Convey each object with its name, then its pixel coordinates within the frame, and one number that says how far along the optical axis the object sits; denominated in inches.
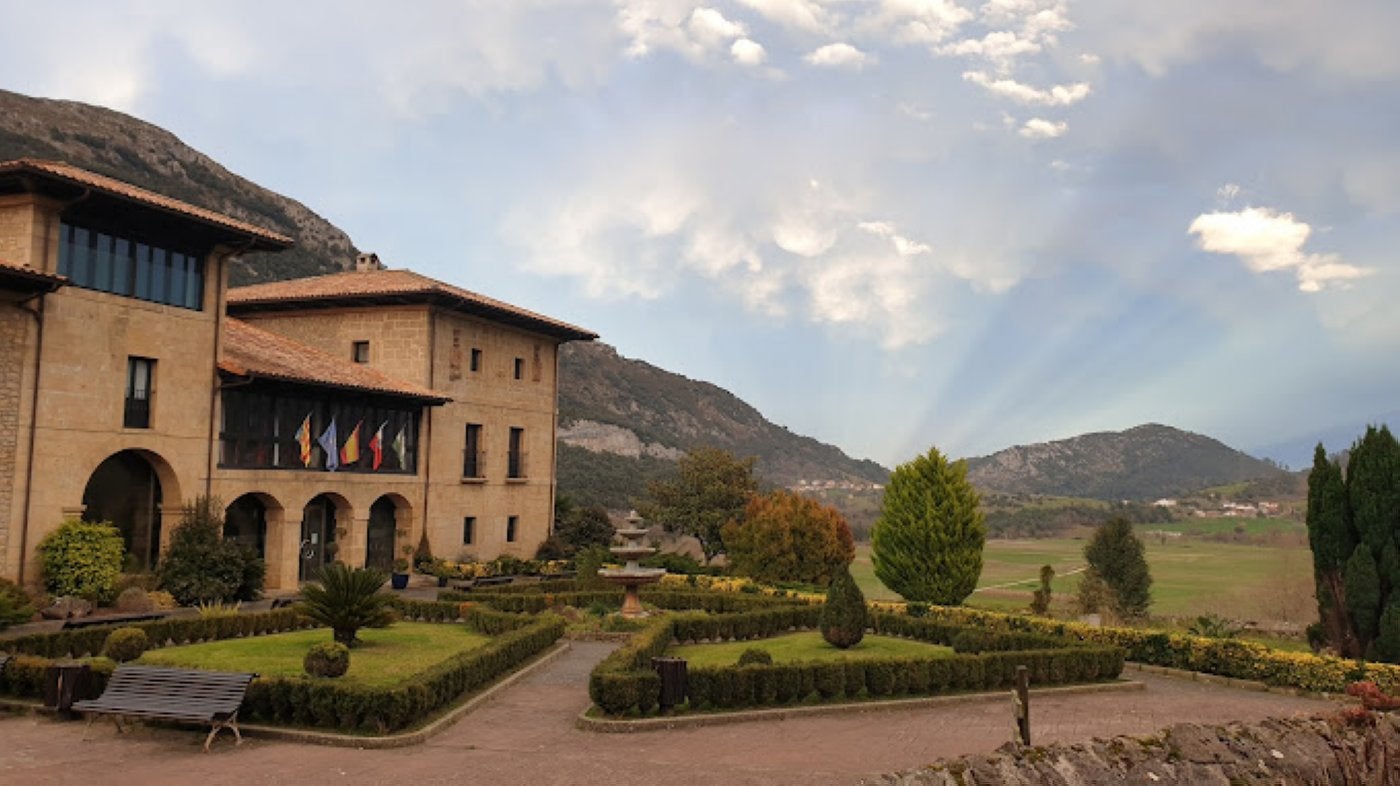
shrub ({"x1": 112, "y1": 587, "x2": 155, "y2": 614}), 958.4
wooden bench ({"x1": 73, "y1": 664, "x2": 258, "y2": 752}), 505.7
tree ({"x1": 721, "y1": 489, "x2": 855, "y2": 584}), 1438.2
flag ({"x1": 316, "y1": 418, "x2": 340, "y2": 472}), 1301.7
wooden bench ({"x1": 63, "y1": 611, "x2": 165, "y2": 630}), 852.5
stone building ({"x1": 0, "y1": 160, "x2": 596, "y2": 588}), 944.3
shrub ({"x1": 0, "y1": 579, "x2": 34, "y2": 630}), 797.9
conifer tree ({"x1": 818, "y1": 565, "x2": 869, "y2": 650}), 833.5
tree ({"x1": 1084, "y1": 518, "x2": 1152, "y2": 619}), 1621.6
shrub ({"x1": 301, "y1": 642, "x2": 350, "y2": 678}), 597.0
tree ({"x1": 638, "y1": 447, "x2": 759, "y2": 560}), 1891.0
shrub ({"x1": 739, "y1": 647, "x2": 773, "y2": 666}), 685.5
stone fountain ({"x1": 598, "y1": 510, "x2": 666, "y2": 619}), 1031.0
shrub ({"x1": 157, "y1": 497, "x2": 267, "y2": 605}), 1039.6
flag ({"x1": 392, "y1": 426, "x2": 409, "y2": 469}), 1453.0
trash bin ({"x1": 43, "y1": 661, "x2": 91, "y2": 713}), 550.0
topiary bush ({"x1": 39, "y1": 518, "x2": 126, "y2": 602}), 932.0
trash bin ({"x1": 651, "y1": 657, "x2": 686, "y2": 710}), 593.0
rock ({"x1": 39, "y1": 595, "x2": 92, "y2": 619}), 892.6
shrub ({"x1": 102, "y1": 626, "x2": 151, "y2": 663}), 666.2
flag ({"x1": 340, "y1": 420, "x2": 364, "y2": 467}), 1339.7
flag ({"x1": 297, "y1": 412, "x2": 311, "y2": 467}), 1259.8
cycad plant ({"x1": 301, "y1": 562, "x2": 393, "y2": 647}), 770.2
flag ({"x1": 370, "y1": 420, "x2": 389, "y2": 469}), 1395.2
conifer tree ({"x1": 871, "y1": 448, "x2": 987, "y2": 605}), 1194.0
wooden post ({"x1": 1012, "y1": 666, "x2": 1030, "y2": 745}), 436.5
